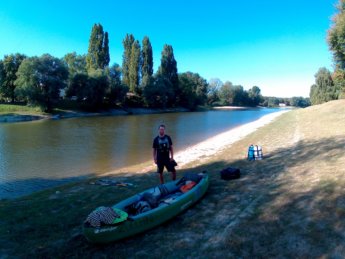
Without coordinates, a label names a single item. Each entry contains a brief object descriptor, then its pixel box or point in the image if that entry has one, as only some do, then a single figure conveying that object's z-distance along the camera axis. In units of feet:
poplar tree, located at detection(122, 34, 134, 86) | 266.98
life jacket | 27.59
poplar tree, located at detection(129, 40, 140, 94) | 260.21
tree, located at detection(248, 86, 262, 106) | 493.36
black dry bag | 33.38
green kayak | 19.36
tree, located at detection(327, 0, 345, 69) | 98.07
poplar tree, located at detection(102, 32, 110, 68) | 253.26
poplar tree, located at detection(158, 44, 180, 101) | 287.28
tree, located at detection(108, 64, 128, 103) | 233.76
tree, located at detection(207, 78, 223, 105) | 429.54
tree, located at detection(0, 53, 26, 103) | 196.13
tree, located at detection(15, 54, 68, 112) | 177.47
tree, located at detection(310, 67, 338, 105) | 238.89
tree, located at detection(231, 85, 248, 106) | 460.92
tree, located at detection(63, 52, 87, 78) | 277.03
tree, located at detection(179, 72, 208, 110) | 319.88
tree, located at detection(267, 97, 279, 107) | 573.94
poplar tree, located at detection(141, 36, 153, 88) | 264.72
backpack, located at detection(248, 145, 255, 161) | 43.37
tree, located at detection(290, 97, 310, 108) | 613.85
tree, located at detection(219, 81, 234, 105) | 453.58
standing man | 31.94
